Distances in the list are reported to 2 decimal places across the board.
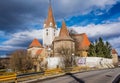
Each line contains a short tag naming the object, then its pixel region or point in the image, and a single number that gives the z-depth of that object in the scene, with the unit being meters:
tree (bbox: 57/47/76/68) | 25.34
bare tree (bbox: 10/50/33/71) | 27.54
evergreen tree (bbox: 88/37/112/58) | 32.11
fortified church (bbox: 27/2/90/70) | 35.92
